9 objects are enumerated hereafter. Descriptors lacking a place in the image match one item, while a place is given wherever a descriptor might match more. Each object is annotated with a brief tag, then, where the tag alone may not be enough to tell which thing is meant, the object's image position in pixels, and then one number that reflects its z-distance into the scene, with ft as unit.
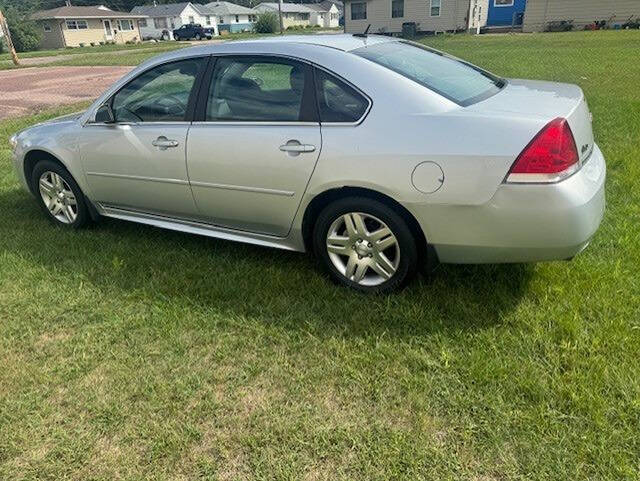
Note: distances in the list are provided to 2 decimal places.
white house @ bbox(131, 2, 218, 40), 218.79
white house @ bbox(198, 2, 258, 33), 243.93
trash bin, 119.84
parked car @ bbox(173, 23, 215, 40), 175.73
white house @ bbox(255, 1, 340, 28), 256.32
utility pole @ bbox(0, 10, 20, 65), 90.68
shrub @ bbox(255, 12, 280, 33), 180.55
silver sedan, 8.52
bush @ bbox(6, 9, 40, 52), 146.20
